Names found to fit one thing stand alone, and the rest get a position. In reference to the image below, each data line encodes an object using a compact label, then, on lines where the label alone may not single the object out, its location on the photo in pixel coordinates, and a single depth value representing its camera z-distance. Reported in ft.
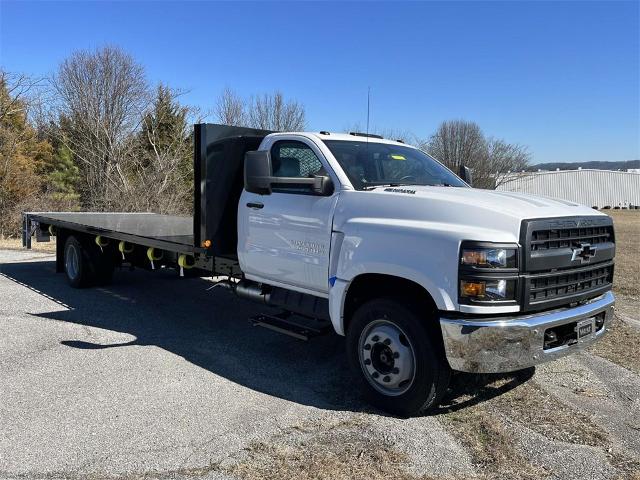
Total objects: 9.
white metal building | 304.91
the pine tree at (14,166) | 67.46
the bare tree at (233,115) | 110.84
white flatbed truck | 12.50
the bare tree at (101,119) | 75.92
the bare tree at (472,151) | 145.18
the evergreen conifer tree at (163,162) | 70.74
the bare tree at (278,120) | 112.16
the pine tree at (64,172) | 102.22
